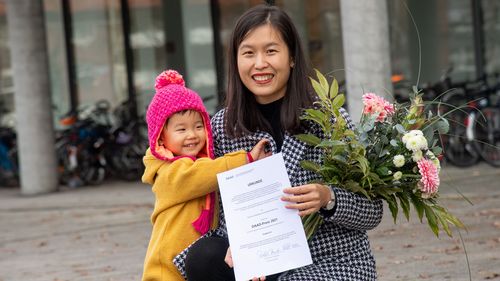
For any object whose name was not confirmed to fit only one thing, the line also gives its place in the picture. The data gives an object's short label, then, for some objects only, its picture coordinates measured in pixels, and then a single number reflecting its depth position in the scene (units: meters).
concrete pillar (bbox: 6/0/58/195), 15.50
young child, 4.07
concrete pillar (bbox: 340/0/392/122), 12.17
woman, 3.95
